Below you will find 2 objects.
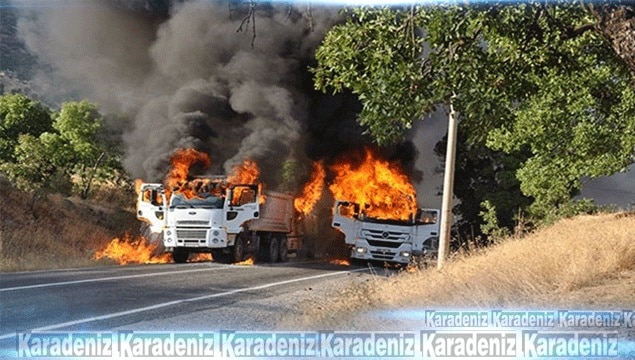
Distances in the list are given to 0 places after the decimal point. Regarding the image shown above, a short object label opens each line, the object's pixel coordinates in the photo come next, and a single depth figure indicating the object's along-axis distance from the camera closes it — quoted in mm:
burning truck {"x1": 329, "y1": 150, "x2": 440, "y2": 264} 23484
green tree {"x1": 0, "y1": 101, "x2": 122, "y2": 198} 29062
